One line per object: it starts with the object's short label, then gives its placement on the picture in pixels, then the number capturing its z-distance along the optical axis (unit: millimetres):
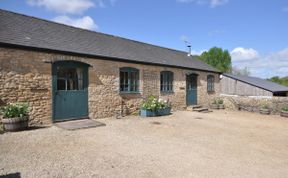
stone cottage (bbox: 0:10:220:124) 7793
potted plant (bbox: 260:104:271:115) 14008
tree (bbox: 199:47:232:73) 39125
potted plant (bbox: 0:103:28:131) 7031
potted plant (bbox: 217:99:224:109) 16750
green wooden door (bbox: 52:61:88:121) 8680
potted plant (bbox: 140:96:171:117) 11500
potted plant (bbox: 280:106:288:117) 12903
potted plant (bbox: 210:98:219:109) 16656
